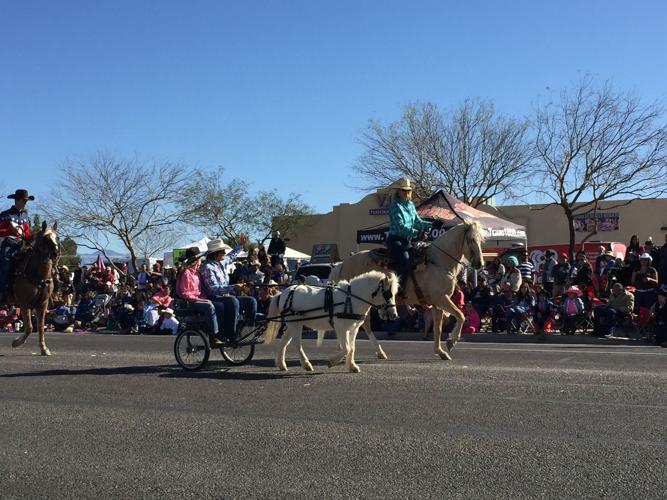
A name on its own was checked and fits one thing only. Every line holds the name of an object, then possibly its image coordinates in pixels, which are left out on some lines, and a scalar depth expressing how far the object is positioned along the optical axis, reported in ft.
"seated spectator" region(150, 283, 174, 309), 76.23
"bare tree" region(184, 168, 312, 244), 177.06
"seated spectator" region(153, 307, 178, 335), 74.08
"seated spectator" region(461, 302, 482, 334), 66.69
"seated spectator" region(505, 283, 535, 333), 65.41
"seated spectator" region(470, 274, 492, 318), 67.97
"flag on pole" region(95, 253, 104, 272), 103.67
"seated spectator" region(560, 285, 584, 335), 62.95
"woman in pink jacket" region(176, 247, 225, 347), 37.17
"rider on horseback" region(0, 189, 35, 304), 45.21
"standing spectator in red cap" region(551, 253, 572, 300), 72.79
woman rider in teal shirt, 41.14
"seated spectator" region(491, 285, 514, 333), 66.75
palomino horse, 40.29
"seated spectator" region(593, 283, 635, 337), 60.18
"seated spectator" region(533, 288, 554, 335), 62.75
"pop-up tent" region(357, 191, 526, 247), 75.00
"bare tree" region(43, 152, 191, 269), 140.36
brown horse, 44.93
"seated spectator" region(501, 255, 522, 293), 67.41
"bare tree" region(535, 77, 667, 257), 116.37
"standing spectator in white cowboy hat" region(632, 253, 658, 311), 60.44
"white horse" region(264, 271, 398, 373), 34.50
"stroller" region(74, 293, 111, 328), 83.92
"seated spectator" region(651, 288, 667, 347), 53.47
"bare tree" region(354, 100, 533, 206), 132.26
